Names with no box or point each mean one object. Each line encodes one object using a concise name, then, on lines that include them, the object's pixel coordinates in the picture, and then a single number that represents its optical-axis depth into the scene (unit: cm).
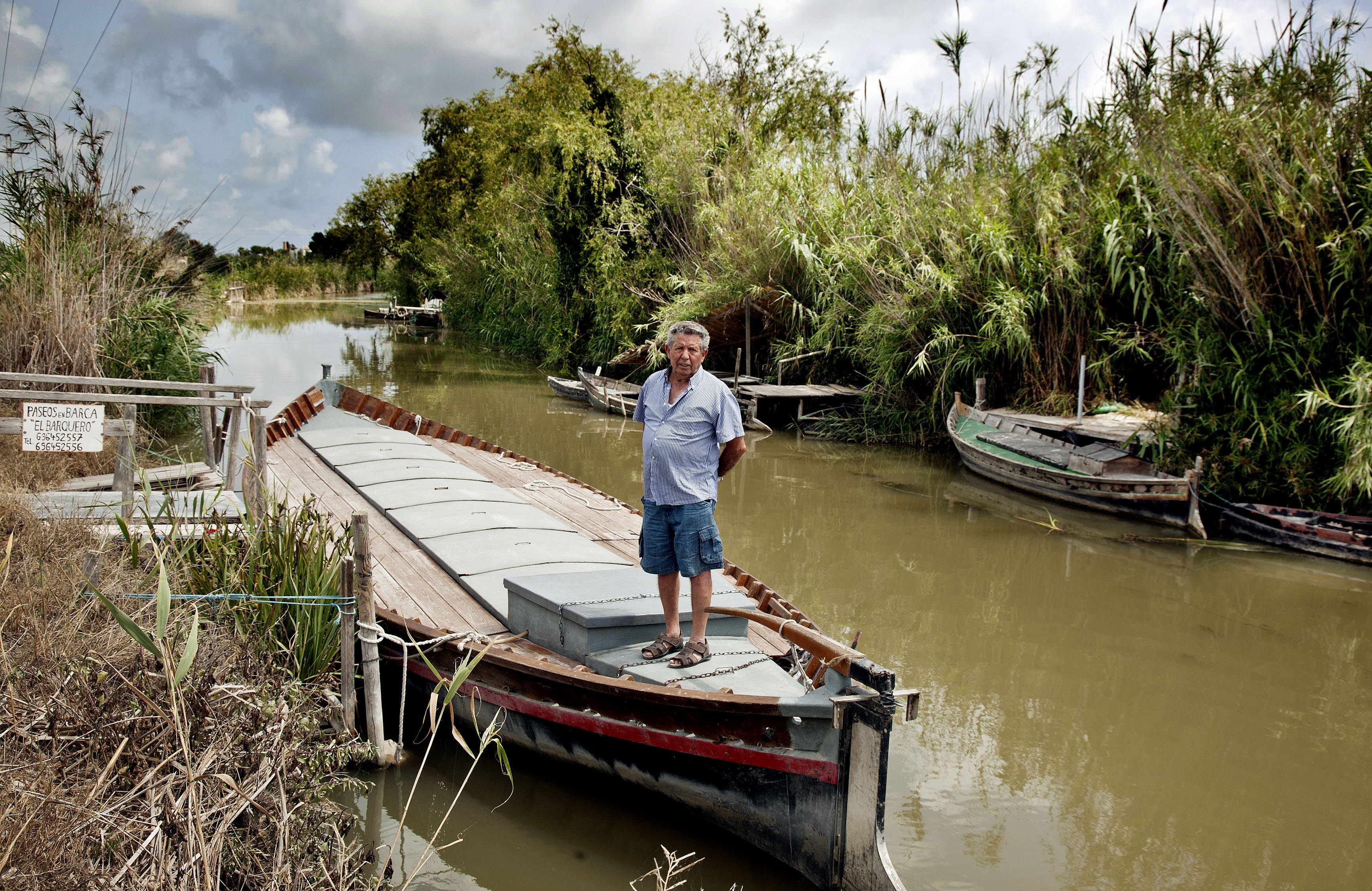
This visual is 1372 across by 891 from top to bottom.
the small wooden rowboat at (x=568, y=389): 2031
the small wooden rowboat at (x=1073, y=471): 1002
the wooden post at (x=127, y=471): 525
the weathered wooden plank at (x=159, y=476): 661
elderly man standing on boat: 412
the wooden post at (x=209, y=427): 657
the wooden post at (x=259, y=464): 486
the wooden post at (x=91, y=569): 410
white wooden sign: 484
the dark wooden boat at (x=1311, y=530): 869
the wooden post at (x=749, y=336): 1809
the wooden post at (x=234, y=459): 570
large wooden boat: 356
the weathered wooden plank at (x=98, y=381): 543
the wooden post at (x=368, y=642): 435
